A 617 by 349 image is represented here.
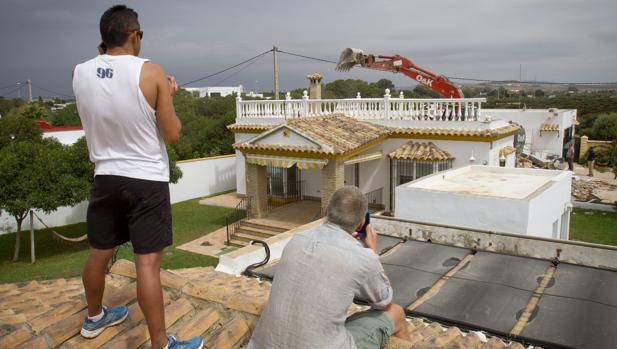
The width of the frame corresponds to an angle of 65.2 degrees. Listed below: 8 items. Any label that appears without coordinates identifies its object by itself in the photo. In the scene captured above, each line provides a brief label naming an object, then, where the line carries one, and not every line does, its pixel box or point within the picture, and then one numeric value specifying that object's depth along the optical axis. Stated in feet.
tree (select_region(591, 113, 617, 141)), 116.57
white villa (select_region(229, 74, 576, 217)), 46.16
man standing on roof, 7.97
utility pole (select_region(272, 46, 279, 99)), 82.58
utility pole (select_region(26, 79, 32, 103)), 145.53
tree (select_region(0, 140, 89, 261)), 41.32
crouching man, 7.87
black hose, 19.85
